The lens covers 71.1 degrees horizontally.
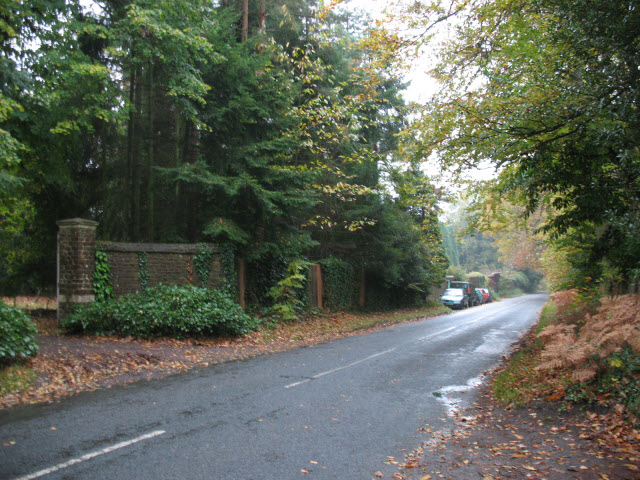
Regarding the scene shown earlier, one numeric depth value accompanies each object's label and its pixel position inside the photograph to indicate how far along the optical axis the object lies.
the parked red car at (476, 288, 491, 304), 41.47
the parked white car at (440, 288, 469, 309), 33.00
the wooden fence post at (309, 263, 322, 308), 20.23
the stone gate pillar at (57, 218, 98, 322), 11.59
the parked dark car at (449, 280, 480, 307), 34.84
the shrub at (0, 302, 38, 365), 7.56
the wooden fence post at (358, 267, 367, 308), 24.26
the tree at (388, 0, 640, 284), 7.02
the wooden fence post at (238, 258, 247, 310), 15.74
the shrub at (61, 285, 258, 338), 11.19
